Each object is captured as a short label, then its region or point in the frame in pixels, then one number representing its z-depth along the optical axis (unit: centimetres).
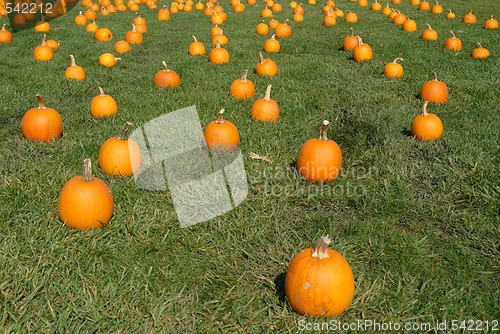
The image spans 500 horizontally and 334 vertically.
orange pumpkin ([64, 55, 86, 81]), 809
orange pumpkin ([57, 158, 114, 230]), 378
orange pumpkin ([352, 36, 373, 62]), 970
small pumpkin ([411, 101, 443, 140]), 563
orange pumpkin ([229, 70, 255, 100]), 710
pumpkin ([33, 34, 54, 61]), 952
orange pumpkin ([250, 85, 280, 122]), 624
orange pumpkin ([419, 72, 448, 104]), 708
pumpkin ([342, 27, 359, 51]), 1073
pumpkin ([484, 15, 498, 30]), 1396
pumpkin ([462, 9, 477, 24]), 1498
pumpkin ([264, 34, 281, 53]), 1052
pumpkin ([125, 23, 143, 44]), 1133
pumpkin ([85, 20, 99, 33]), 1280
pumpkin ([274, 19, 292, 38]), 1241
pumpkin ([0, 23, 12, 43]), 1130
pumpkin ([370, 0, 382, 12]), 1772
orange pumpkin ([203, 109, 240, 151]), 525
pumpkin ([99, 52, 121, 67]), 911
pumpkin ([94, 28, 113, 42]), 1166
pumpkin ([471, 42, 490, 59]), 1009
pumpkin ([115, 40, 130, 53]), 1030
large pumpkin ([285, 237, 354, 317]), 302
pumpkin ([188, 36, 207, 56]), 1011
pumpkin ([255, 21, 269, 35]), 1295
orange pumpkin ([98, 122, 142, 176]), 468
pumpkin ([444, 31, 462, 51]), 1084
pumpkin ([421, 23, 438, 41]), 1207
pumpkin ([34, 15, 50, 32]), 1280
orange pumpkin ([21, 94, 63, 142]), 542
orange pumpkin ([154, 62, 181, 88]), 771
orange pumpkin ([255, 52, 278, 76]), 848
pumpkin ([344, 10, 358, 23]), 1505
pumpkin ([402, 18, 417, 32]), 1354
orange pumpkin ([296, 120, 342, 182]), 470
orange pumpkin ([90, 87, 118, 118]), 632
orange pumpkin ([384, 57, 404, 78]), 852
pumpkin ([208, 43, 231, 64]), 937
